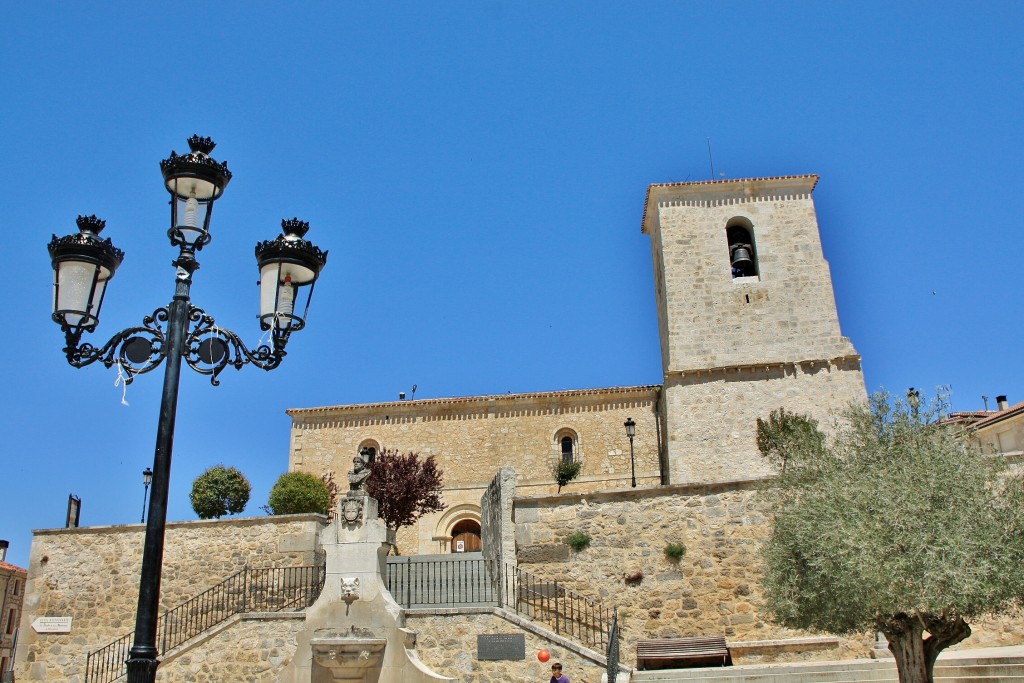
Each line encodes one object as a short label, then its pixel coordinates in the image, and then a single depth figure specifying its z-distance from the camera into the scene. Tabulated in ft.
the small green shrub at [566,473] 85.25
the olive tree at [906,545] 35.29
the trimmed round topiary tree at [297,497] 69.05
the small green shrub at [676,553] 53.98
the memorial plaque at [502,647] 45.16
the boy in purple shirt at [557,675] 40.01
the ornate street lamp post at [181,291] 21.13
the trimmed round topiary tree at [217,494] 67.51
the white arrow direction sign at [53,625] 60.64
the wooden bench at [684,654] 45.14
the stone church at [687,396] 78.79
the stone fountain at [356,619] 39.22
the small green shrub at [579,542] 55.31
